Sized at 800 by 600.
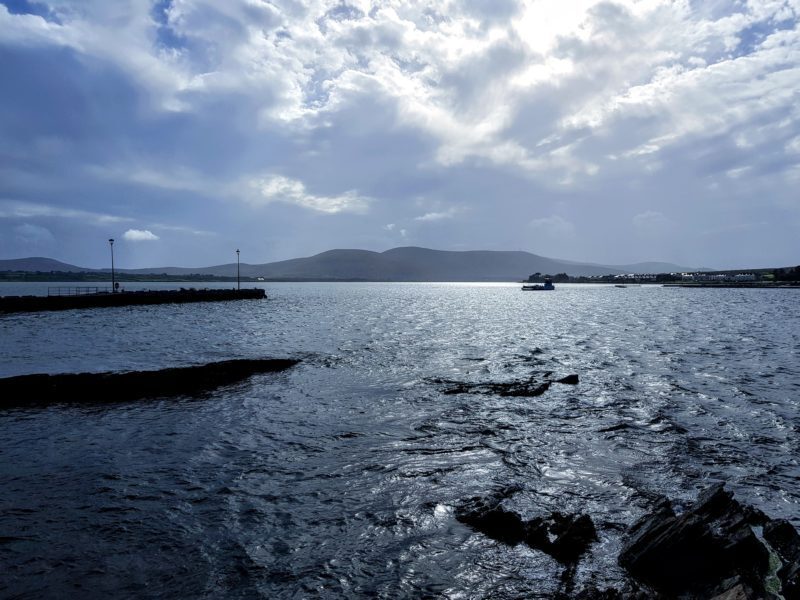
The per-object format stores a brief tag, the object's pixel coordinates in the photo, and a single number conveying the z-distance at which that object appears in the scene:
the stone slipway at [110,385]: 22.83
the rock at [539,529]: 9.52
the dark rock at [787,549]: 7.34
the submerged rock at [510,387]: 23.84
